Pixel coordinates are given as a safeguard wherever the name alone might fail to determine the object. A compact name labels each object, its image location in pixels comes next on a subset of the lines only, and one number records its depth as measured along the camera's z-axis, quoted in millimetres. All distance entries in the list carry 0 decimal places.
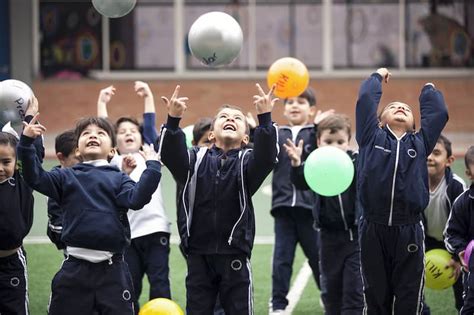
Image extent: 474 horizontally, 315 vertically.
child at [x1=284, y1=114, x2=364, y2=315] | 12688
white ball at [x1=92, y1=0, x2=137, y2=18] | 12112
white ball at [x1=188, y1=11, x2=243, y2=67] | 11395
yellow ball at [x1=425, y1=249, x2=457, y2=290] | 12245
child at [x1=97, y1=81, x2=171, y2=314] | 13074
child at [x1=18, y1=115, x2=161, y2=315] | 10159
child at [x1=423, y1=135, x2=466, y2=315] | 12660
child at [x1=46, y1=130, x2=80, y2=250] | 11725
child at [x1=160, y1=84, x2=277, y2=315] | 10447
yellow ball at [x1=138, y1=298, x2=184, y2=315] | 11086
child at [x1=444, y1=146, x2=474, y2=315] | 11501
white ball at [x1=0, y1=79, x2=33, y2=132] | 11536
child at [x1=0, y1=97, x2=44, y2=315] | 11163
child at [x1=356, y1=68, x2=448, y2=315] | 11086
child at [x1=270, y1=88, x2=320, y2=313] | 13931
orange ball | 13426
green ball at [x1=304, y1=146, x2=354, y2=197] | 11746
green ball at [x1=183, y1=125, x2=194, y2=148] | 13749
